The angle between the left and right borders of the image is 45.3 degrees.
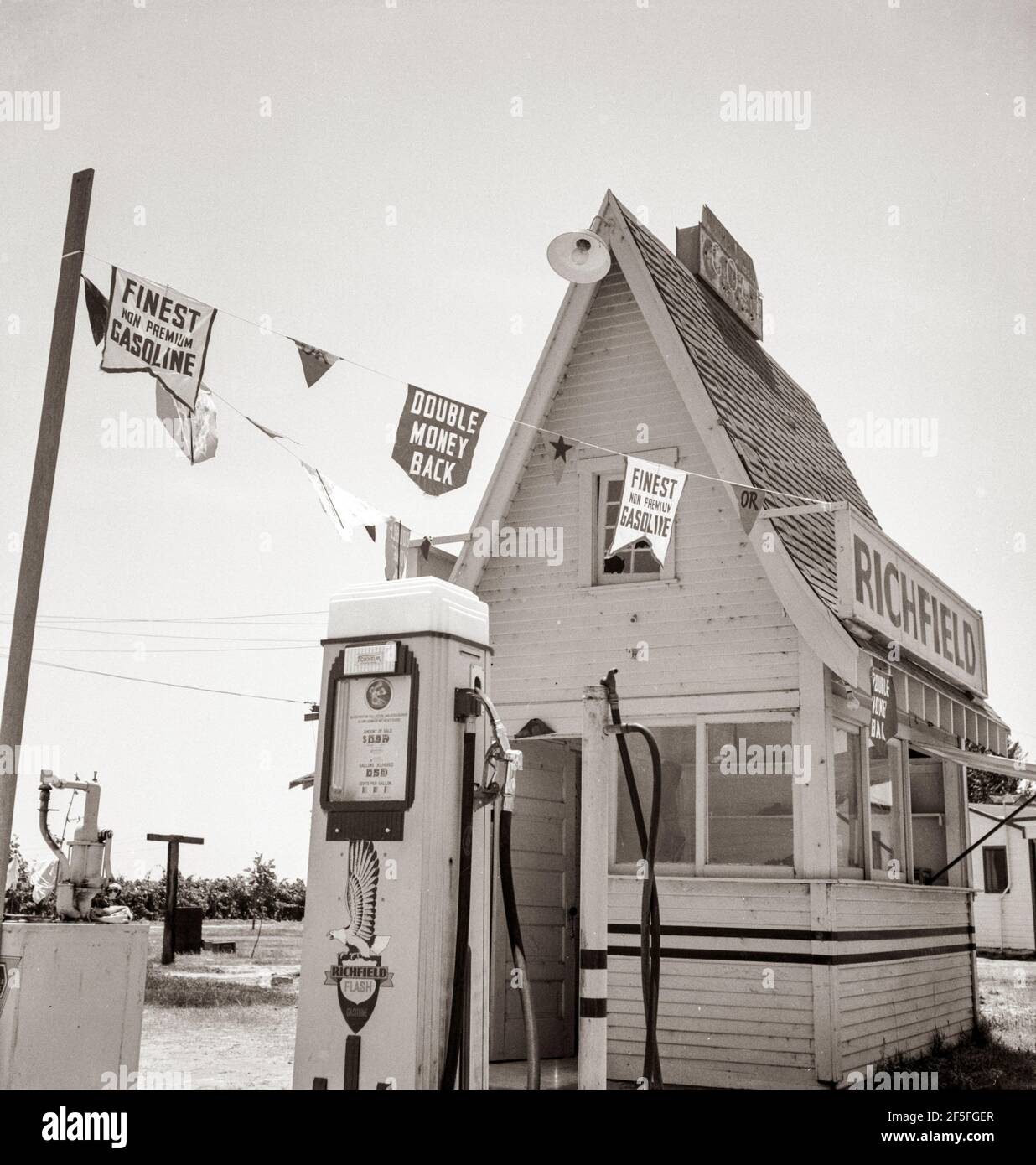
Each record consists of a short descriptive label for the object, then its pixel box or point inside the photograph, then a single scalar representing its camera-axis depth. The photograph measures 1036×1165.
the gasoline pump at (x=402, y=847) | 5.46
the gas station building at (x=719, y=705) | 10.01
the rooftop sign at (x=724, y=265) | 15.28
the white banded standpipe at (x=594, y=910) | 5.91
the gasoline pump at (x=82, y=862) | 6.73
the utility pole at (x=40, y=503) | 6.84
